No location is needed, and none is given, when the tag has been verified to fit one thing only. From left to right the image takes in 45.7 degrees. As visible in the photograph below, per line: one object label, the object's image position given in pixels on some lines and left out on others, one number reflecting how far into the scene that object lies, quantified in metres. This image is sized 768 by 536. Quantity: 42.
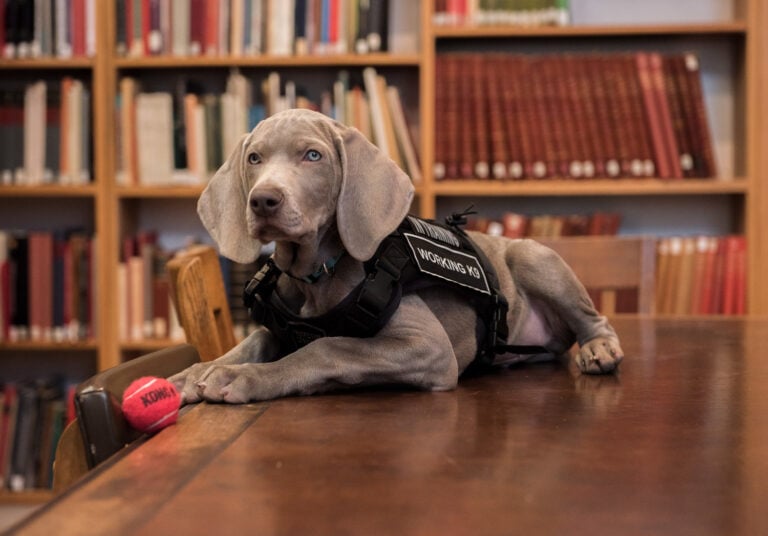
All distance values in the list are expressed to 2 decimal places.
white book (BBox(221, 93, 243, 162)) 3.12
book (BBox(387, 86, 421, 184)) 3.12
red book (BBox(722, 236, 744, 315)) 3.03
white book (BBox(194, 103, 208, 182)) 3.13
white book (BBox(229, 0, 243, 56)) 3.11
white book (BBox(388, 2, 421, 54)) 3.39
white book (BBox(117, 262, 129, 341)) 3.21
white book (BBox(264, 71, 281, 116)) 3.12
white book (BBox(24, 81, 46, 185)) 3.18
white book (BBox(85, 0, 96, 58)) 3.12
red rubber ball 1.00
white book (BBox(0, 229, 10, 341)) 3.22
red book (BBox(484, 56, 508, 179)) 3.05
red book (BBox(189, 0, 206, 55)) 3.12
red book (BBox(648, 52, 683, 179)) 3.04
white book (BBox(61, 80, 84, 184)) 3.17
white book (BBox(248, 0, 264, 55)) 3.12
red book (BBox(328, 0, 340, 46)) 3.10
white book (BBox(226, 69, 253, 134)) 3.12
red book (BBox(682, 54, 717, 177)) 3.05
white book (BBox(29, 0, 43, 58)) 3.15
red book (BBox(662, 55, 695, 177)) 3.06
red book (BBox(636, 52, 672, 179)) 3.04
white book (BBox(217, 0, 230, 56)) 3.12
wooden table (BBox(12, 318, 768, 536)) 0.67
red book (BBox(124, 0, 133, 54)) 3.13
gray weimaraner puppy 1.24
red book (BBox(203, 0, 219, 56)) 3.12
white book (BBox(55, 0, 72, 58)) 3.15
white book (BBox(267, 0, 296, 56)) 3.11
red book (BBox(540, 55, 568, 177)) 3.06
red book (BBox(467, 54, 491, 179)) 3.07
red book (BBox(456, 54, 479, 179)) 3.07
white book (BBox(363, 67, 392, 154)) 3.10
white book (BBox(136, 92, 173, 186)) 3.15
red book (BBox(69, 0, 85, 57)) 3.13
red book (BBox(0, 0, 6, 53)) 3.17
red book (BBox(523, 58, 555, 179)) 3.06
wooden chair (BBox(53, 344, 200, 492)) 0.98
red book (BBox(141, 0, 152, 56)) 3.14
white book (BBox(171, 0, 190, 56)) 3.12
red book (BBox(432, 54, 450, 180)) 3.09
